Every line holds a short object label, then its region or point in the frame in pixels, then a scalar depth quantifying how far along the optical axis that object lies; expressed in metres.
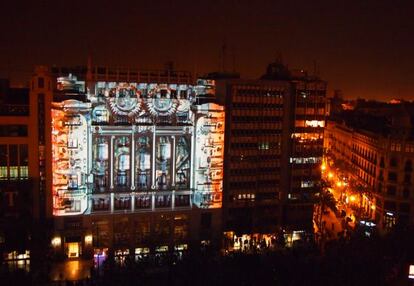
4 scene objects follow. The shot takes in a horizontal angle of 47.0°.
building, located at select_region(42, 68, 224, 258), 68.69
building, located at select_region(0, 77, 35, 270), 66.56
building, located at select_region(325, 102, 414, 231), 81.88
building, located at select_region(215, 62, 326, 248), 75.81
